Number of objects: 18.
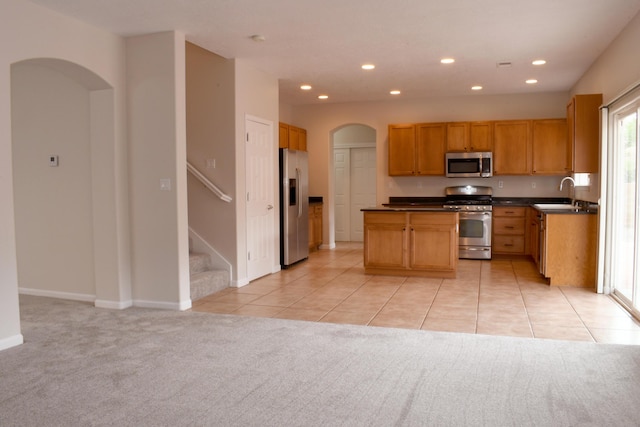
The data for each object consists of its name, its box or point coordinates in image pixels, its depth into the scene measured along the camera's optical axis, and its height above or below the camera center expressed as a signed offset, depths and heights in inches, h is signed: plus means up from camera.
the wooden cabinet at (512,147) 328.8 +28.4
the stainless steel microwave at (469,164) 333.7 +17.7
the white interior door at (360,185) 430.9 +5.9
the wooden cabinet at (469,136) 335.9 +36.6
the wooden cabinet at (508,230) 322.3 -24.5
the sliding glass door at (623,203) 189.8 -5.2
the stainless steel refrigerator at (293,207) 289.4 -8.6
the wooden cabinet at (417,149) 344.8 +29.2
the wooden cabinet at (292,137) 333.1 +38.1
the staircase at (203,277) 214.8 -36.9
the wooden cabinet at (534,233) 278.1 -24.2
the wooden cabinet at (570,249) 231.6 -26.7
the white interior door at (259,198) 250.5 -2.6
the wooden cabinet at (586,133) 232.1 +26.5
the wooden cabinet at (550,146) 322.7 +28.3
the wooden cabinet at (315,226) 358.0 -24.0
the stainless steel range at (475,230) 322.0 -24.2
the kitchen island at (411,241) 256.7 -25.2
